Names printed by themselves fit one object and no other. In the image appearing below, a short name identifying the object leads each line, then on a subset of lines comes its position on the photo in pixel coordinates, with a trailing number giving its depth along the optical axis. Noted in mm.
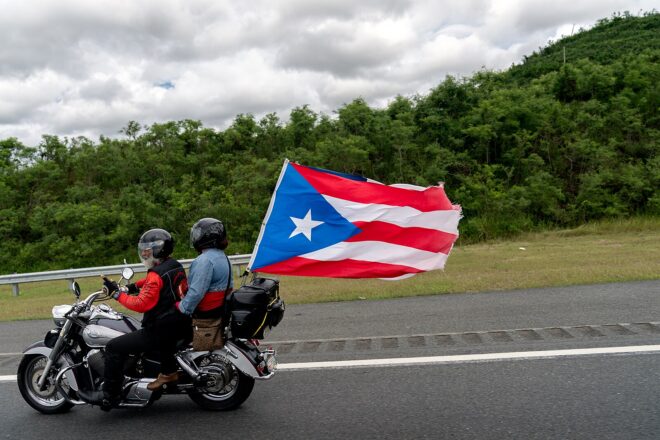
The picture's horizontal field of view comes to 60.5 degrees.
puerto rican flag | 7121
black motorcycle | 4934
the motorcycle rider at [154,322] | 4879
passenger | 4820
